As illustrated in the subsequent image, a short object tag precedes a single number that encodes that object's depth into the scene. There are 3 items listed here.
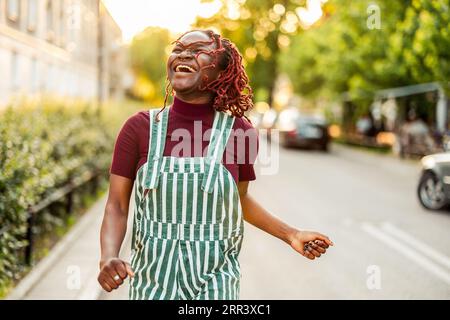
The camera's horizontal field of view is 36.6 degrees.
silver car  10.80
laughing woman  2.33
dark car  25.31
